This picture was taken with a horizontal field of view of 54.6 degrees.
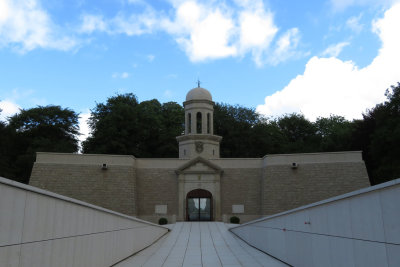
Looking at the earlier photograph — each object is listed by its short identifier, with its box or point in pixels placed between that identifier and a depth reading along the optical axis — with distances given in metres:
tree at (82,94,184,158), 44.25
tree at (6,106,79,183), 43.06
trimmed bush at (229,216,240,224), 30.31
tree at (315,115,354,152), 44.31
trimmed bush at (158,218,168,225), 30.37
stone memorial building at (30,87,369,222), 30.97
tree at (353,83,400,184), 31.03
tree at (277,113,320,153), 56.69
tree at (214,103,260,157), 49.38
